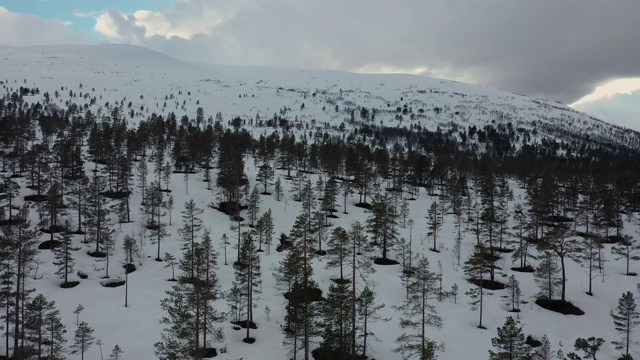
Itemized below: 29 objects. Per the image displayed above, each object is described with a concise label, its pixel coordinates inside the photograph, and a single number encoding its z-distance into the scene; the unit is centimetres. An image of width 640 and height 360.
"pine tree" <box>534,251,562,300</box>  4709
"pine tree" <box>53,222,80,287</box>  4841
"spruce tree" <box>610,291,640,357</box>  3597
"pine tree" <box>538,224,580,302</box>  4519
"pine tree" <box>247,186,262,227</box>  7019
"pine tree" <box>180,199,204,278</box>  4301
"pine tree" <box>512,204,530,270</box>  5706
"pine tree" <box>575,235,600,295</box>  4951
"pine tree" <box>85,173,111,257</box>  5712
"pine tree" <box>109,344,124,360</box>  3508
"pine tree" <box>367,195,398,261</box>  6042
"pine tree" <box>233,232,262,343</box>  4250
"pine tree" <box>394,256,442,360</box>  2930
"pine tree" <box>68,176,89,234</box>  6322
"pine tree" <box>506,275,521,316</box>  4583
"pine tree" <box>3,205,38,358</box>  3294
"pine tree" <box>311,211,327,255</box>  5784
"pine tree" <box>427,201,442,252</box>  6519
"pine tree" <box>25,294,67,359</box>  3309
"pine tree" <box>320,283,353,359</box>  3375
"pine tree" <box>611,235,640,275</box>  5551
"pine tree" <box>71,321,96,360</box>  3409
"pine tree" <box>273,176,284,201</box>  8369
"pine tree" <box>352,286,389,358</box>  3706
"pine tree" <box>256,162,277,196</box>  8794
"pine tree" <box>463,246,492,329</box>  4446
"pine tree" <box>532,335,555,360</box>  2991
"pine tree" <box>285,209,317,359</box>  3488
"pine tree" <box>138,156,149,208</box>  7825
